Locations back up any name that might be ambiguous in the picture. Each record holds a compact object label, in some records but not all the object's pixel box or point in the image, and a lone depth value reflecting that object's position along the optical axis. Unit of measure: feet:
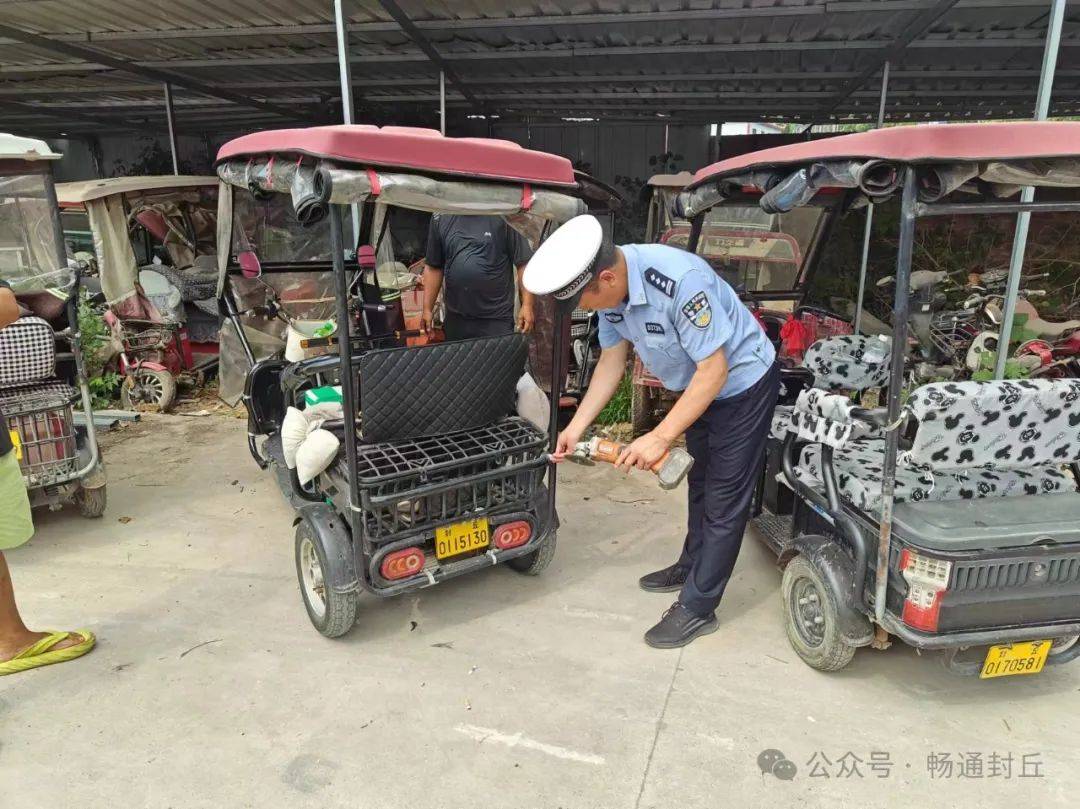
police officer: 8.14
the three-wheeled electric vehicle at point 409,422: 8.00
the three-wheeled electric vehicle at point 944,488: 7.12
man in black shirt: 14.37
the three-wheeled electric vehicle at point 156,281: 21.74
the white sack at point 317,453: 9.62
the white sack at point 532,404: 11.24
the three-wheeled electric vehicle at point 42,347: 12.29
